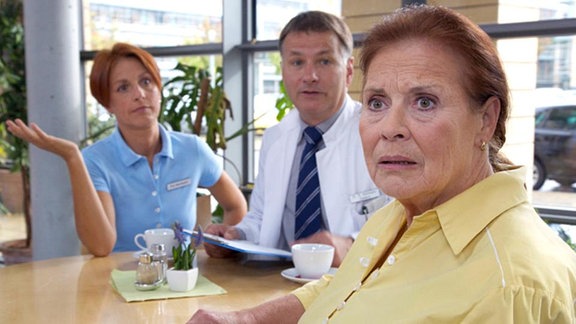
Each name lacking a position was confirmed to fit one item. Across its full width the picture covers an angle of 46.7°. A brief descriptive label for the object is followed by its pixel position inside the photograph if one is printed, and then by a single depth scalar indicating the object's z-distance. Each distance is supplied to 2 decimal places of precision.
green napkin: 1.80
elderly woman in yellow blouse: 1.02
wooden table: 1.66
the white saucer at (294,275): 1.96
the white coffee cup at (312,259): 1.93
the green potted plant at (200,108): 4.25
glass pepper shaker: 1.85
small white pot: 1.83
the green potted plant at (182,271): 1.84
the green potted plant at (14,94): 5.19
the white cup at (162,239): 2.15
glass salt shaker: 1.88
